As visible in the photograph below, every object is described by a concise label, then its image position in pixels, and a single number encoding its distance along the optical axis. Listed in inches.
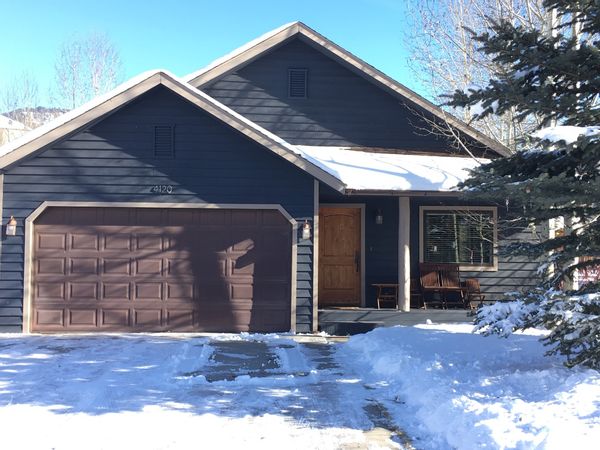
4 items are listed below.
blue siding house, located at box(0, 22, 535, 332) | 398.3
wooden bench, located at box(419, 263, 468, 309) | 467.5
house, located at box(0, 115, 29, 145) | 1241.4
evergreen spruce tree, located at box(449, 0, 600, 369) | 205.2
